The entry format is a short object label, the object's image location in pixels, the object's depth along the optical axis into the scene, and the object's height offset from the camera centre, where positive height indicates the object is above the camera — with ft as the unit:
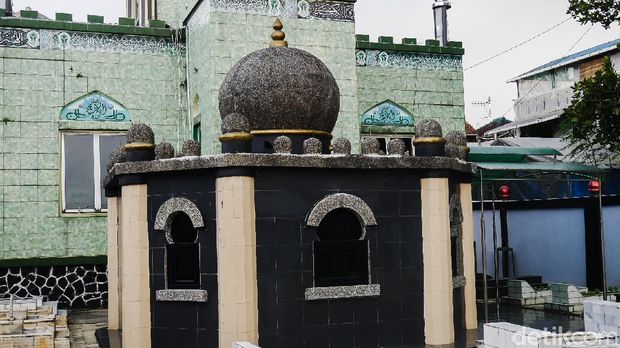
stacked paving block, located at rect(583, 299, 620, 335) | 38.27 -5.47
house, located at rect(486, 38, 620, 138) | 111.65 +19.49
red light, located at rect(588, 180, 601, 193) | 53.42 +1.72
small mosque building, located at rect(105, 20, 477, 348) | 38.68 -0.78
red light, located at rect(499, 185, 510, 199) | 57.62 +1.63
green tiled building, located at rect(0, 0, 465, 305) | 58.95 +10.07
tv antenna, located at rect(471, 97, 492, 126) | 158.00 +22.98
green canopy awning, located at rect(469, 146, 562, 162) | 61.82 +4.92
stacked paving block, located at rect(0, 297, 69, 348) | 43.50 -6.09
